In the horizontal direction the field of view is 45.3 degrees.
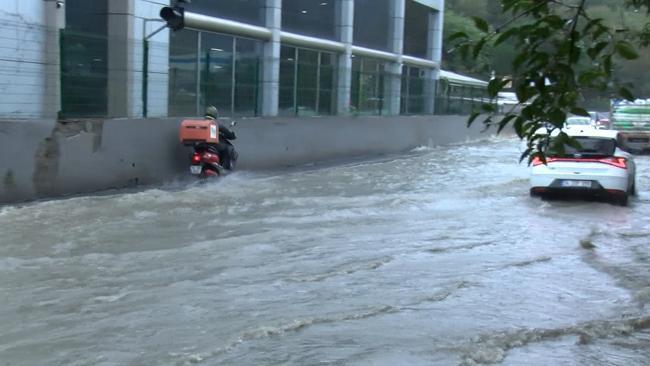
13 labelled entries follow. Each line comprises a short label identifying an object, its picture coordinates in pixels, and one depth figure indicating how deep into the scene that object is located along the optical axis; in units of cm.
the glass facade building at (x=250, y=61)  1430
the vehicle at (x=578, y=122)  2937
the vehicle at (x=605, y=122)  3244
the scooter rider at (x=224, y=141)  1488
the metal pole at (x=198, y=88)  1731
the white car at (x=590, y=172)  1377
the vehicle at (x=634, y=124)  3047
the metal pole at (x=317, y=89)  2288
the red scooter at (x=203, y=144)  1433
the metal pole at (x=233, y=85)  1847
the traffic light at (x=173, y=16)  1471
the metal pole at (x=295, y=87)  2153
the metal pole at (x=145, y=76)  1502
